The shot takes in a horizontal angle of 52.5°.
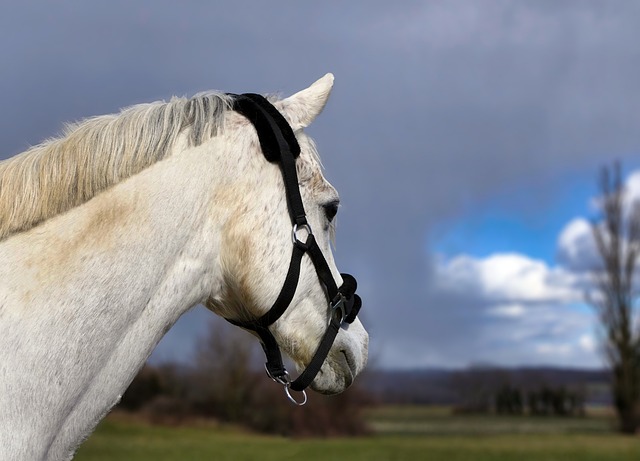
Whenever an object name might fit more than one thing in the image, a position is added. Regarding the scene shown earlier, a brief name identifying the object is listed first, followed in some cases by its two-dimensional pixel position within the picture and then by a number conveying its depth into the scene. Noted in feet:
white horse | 8.32
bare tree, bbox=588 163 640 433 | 135.95
